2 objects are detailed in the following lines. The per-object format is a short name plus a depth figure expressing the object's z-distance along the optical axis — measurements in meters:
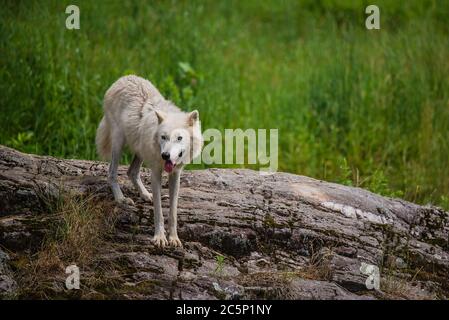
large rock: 9.93
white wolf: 10.41
